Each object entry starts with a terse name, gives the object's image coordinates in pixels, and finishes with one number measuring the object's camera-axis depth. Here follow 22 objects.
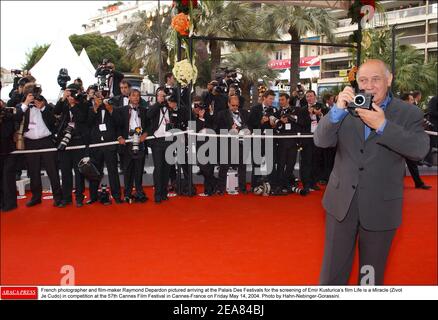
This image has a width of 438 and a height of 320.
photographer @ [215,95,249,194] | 6.93
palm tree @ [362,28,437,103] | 20.16
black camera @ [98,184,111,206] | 6.29
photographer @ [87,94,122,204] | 6.14
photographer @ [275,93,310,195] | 6.88
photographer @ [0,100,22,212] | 5.67
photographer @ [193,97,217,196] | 6.95
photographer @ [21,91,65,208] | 5.87
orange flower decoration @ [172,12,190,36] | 6.09
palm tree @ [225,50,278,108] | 20.14
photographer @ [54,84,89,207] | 5.89
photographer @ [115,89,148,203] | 6.30
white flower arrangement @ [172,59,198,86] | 6.20
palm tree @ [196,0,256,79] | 17.95
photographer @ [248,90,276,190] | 6.90
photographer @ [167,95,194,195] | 6.45
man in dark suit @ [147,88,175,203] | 6.38
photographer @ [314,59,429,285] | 1.91
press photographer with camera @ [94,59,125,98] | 7.31
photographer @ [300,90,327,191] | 7.00
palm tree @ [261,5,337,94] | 17.14
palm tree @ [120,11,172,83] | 21.09
